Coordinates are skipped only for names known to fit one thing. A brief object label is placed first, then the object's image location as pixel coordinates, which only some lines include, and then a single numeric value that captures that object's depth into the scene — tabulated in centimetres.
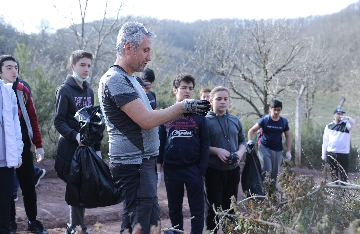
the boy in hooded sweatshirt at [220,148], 513
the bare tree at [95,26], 1435
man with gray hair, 280
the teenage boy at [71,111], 432
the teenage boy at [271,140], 756
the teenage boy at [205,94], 589
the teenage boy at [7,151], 387
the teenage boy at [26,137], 468
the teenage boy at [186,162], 468
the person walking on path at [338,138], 905
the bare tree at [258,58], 1475
